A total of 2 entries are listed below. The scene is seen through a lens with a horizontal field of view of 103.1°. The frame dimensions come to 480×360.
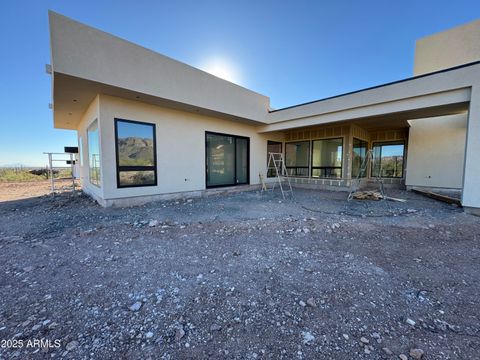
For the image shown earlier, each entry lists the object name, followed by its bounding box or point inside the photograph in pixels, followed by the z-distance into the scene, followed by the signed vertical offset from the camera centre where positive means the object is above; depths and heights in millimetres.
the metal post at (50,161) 8264 +137
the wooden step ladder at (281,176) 10375 -559
